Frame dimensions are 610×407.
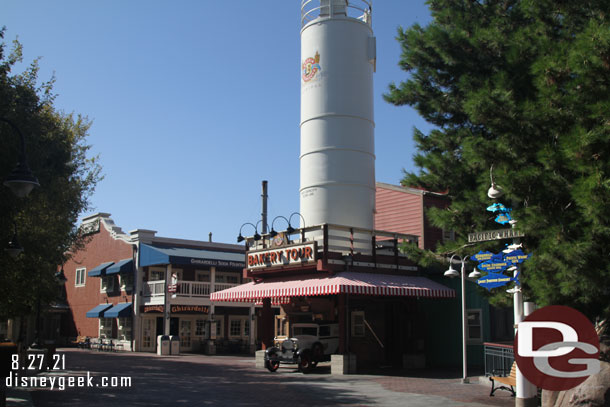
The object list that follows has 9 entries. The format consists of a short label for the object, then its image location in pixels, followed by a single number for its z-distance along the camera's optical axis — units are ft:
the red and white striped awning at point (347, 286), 65.57
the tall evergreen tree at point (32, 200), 46.34
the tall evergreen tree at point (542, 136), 30.63
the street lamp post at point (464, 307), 55.31
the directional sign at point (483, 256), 35.24
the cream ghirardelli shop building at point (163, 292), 113.60
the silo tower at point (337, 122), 77.46
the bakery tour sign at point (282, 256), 69.31
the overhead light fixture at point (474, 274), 45.06
